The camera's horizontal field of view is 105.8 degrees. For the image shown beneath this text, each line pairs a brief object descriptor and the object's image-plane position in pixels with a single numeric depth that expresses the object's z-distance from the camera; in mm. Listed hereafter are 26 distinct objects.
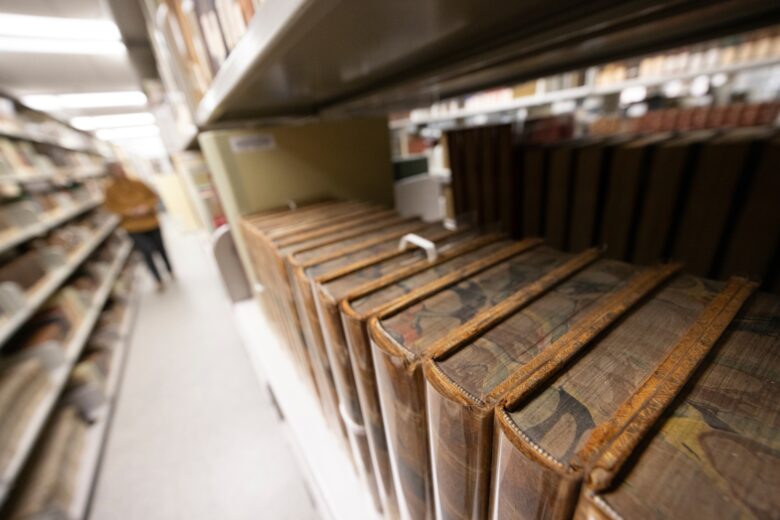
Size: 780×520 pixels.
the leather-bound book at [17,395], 1118
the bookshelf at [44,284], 1246
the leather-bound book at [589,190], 603
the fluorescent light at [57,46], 2564
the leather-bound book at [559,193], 650
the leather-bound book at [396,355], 297
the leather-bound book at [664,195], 507
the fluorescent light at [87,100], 4613
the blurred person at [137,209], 2791
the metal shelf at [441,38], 443
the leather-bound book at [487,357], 222
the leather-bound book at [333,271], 425
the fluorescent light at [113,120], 6816
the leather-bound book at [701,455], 149
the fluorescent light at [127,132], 8859
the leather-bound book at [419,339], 271
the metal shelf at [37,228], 1530
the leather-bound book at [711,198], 458
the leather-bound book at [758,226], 435
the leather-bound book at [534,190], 703
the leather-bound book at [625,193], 554
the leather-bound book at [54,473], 1081
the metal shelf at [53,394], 1069
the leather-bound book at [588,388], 176
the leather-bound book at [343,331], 355
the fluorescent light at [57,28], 2262
